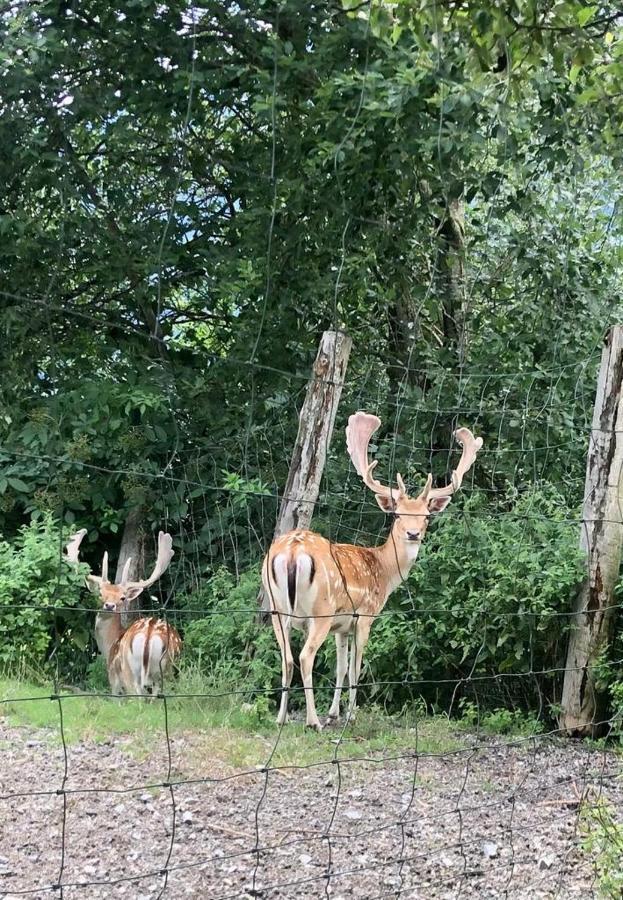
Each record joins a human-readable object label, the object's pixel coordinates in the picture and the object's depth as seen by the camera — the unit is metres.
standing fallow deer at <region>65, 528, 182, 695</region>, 6.55
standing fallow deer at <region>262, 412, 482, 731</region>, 5.39
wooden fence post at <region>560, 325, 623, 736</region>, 5.46
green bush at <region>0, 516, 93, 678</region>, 7.12
